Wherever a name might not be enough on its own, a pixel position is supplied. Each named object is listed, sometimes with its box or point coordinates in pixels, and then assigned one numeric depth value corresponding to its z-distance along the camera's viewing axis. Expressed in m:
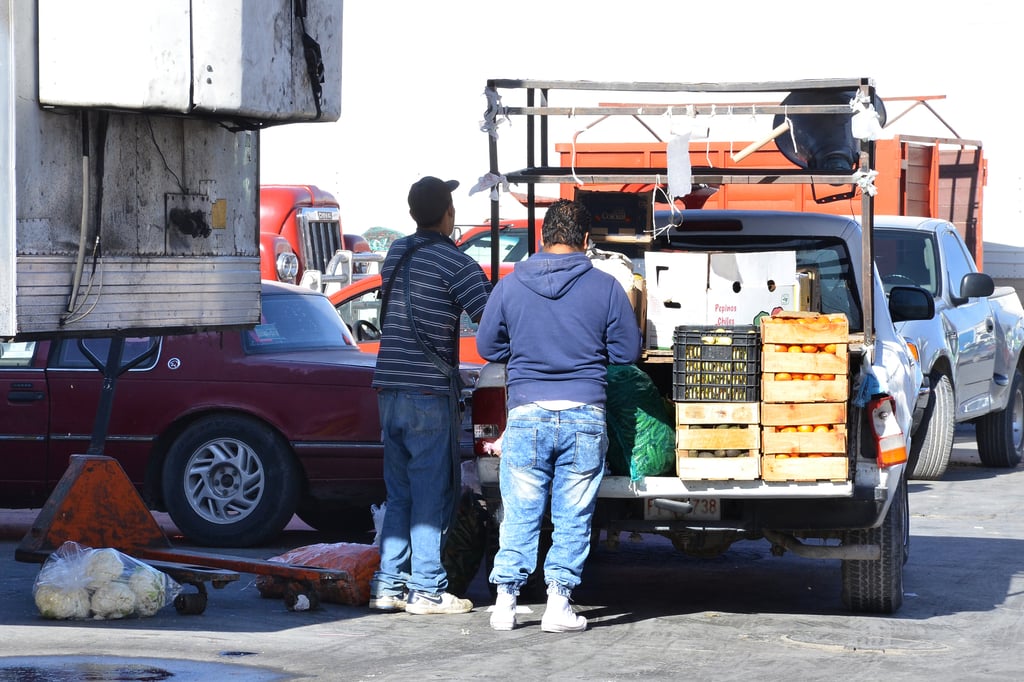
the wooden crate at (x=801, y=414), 13.66
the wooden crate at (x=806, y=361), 13.69
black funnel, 16.33
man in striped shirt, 14.87
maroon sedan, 18.69
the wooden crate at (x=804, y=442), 13.63
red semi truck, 34.16
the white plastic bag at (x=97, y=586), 14.21
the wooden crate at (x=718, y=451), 13.72
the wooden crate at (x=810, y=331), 13.70
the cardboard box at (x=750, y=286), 14.73
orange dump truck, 31.00
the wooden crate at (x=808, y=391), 13.69
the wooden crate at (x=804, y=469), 13.62
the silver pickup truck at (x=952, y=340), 25.48
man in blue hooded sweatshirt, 13.84
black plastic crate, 13.89
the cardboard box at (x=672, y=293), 14.76
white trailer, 11.95
